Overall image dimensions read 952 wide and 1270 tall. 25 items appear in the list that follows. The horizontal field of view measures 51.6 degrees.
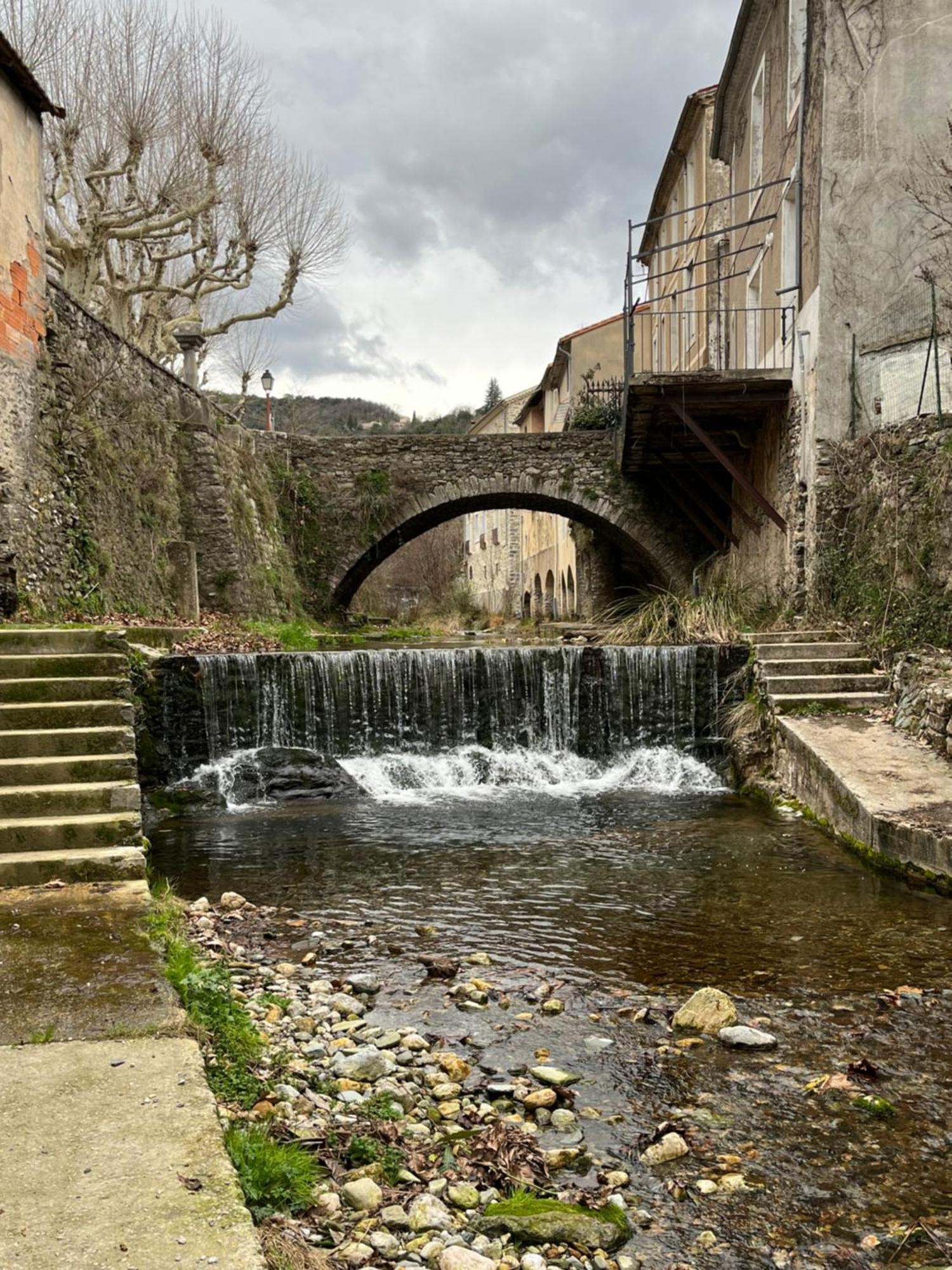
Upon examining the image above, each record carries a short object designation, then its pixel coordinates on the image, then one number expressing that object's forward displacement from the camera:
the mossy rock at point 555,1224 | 2.44
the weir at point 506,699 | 9.98
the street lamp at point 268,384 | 21.59
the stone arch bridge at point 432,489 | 17.84
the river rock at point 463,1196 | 2.56
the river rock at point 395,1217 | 2.40
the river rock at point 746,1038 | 3.64
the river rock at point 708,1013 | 3.79
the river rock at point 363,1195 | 2.45
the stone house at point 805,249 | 10.54
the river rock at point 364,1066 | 3.30
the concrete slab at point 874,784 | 5.75
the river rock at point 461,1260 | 2.24
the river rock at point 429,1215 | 2.42
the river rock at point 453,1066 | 3.39
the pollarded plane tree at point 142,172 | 16.03
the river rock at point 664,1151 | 2.89
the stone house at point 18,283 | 8.55
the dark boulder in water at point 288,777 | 8.89
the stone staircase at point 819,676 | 8.55
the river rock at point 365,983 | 4.16
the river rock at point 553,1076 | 3.36
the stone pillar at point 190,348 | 15.47
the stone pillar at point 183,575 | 12.59
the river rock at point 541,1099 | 3.20
